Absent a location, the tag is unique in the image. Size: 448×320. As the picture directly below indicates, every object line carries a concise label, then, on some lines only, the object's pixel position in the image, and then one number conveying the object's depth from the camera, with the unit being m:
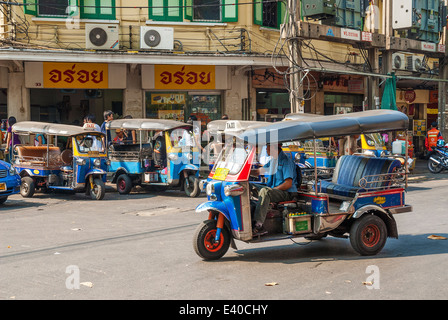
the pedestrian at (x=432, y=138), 21.31
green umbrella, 18.69
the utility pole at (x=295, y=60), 16.45
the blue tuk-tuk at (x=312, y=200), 7.34
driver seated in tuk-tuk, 7.44
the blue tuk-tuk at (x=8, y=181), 12.65
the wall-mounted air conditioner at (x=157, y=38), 19.17
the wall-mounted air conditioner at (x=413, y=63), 25.64
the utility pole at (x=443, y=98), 22.69
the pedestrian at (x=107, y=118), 15.77
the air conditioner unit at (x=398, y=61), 25.28
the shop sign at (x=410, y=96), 29.27
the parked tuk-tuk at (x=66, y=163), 13.74
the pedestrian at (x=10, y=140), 15.12
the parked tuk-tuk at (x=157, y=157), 14.45
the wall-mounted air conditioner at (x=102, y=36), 18.86
